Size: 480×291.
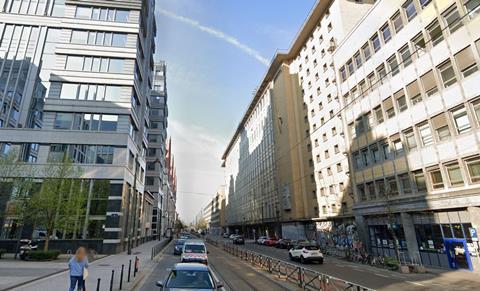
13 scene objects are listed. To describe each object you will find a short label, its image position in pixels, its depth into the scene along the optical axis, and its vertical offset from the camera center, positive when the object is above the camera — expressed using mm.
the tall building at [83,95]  31500 +17017
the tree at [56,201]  24906 +3038
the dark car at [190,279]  7898 -1262
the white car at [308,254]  23953 -1995
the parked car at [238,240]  56625 -1664
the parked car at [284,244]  43962 -2073
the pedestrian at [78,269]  9391 -1029
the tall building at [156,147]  72750 +21411
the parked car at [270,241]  51419 -1947
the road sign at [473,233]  18586 -581
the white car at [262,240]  55844 -1786
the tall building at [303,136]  42562 +17468
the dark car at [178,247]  31198 -1529
